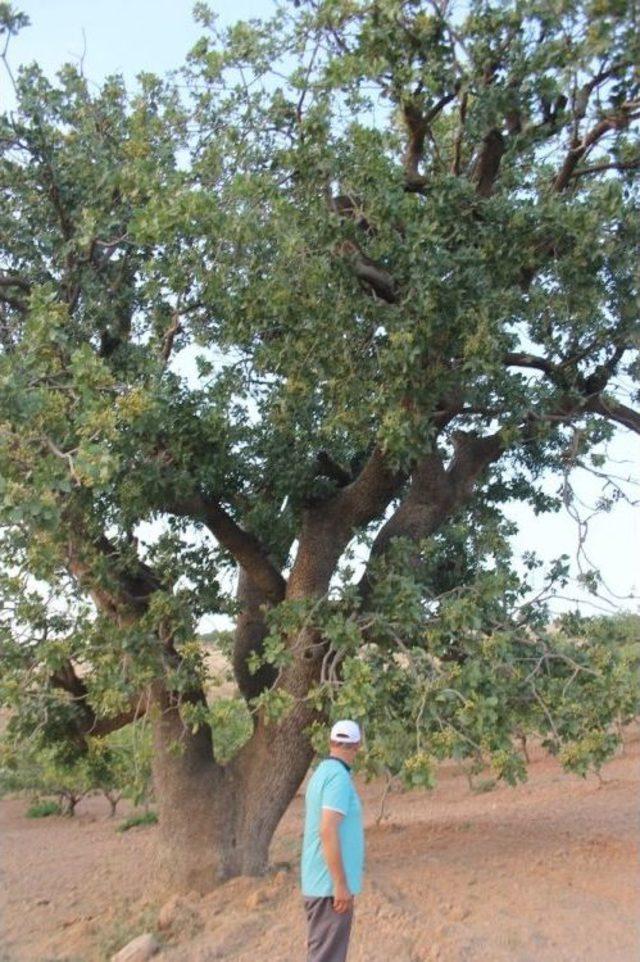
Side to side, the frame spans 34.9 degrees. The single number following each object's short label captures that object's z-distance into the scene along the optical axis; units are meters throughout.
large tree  7.29
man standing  5.02
